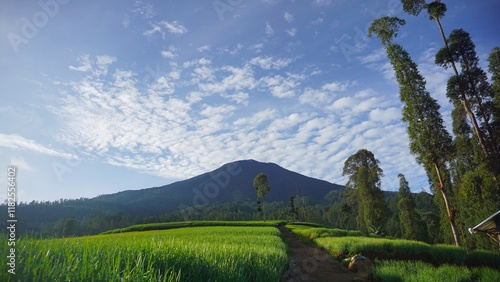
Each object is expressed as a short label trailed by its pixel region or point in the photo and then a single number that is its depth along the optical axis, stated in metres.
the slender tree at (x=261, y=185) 78.44
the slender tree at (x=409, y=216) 51.78
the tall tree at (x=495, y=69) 22.72
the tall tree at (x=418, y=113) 21.69
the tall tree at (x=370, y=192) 43.66
